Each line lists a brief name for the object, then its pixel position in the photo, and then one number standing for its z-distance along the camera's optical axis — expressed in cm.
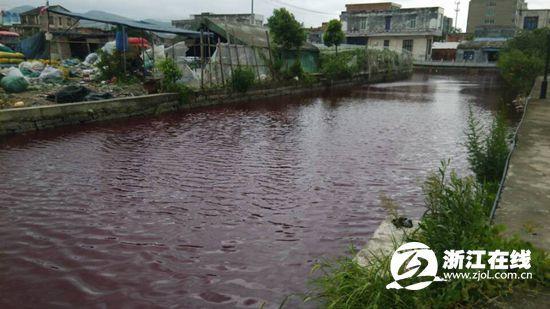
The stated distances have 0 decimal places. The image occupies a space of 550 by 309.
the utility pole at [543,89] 1536
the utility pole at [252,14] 5143
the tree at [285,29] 2592
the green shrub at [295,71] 2523
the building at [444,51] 6195
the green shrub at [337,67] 2913
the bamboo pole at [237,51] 2092
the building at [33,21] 4854
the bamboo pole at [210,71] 1950
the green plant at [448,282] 311
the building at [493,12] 8375
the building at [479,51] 5734
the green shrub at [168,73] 1705
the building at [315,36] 6868
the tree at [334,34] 3509
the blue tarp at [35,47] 2581
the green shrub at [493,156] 664
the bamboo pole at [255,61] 2308
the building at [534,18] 7144
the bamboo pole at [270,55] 2452
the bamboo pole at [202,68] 1856
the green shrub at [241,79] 2020
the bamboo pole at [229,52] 2054
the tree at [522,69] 2164
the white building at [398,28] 6047
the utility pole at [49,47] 2168
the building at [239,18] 5866
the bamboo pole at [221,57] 1962
